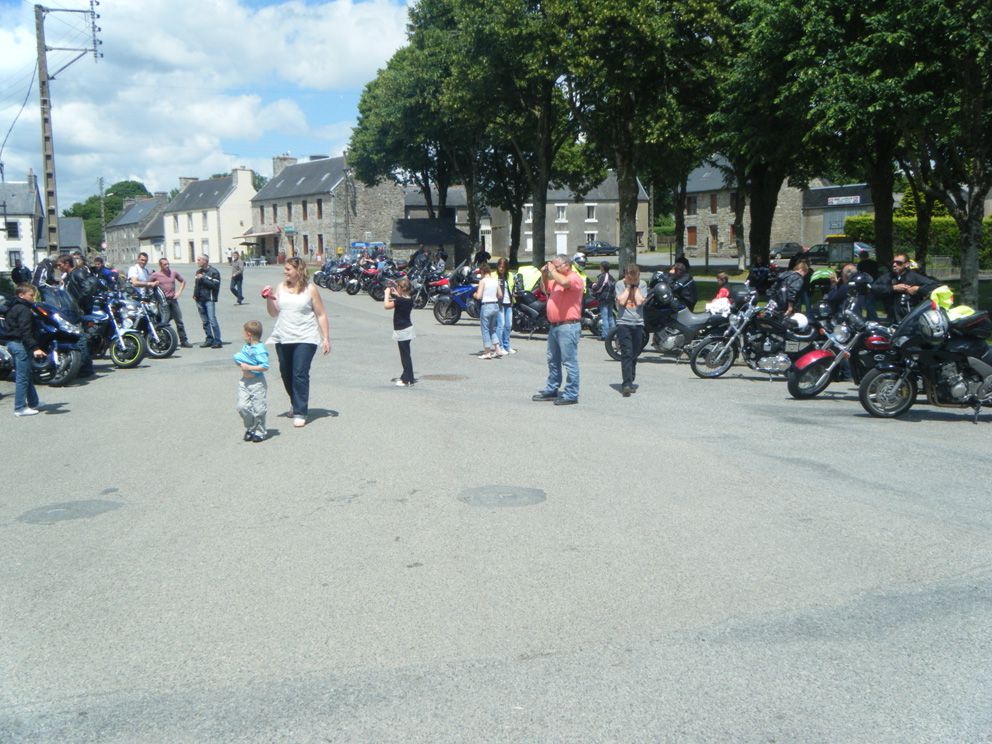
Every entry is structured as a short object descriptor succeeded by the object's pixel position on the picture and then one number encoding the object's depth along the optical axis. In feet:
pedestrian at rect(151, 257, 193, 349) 60.08
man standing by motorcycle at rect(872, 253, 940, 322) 51.03
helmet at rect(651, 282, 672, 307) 53.93
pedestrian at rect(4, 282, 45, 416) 38.27
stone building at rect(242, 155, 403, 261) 278.46
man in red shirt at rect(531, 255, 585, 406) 39.19
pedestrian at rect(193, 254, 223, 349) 63.10
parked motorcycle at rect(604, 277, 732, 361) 53.62
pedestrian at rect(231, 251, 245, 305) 105.09
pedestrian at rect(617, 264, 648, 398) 42.63
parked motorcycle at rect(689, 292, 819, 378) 47.11
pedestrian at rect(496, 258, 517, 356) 57.88
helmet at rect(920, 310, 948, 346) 35.45
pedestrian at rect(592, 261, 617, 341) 61.98
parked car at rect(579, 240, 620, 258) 273.95
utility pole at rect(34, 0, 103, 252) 91.56
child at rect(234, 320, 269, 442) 31.81
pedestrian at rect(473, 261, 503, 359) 56.70
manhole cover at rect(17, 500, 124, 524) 23.83
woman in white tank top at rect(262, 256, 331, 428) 34.35
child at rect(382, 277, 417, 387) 44.93
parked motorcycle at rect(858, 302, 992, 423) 35.68
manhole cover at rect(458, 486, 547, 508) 24.31
